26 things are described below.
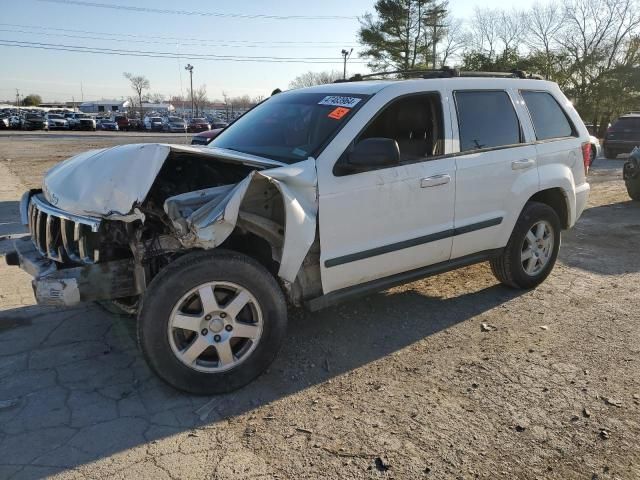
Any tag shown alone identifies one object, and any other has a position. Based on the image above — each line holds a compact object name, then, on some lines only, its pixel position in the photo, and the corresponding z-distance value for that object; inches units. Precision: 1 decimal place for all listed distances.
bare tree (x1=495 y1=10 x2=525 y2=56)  1420.4
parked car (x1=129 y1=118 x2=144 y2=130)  2135.0
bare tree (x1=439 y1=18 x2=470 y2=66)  1609.3
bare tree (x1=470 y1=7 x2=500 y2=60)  1413.6
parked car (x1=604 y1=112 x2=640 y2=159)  738.8
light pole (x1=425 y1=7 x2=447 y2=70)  1562.5
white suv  120.0
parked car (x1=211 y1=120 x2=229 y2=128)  2052.4
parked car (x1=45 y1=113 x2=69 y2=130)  1893.5
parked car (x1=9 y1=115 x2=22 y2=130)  1855.3
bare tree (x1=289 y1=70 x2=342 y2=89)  2652.1
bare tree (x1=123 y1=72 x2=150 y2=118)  3946.9
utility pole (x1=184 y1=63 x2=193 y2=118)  2333.8
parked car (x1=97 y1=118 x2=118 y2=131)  2005.4
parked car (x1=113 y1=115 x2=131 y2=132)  2080.5
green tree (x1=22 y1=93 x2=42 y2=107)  4564.5
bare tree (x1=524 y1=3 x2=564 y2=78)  1422.2
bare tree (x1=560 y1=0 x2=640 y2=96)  1417.3
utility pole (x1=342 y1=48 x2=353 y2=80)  2246.6
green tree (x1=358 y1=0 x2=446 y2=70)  1549.0
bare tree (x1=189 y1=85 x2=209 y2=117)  4839.1
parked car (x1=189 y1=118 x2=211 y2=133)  1927.9
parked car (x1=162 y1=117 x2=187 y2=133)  1932.8
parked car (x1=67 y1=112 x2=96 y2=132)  1902.1
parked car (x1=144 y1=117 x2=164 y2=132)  2017.7
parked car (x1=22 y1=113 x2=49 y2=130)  1804.9
